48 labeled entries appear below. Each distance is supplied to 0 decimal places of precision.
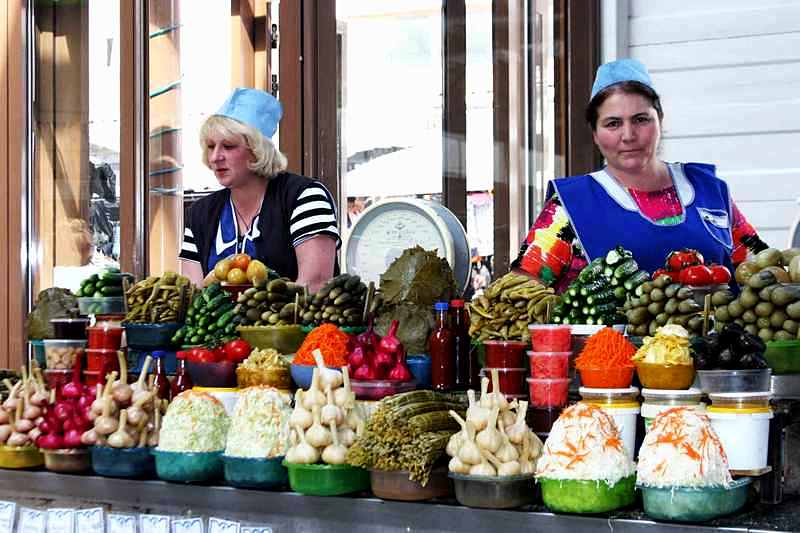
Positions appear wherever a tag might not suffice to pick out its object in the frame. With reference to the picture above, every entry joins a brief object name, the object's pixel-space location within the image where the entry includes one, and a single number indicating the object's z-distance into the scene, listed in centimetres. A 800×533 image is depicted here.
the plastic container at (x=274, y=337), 299
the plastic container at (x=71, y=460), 281
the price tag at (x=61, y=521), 273
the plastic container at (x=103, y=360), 313
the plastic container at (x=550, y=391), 251
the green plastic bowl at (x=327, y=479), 243
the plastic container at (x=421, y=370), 277
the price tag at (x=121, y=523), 266
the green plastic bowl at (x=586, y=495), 217
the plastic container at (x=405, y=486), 235
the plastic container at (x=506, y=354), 261
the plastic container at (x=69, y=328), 327
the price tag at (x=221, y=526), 252
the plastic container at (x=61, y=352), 321
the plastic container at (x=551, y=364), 251
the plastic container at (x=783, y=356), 240
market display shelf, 215
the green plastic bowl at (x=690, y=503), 209
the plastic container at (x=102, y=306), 337
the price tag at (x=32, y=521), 278
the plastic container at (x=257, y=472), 252
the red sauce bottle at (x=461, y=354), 274
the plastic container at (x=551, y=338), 254
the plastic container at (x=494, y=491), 225
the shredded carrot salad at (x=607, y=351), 241
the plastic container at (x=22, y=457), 289
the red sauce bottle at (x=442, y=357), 272
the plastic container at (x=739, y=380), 225
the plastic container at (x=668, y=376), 235
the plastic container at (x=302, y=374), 273
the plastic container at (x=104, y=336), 315
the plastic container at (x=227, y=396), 284
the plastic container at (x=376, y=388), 265
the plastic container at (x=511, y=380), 260
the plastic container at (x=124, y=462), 271
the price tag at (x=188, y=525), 258
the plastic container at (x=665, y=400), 233
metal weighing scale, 410
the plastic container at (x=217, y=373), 287
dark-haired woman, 376
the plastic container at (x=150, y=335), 312
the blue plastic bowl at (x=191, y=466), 262
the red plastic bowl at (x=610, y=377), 240
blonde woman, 415
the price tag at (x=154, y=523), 261
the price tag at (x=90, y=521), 271
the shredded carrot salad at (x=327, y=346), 273
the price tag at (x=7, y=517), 283
